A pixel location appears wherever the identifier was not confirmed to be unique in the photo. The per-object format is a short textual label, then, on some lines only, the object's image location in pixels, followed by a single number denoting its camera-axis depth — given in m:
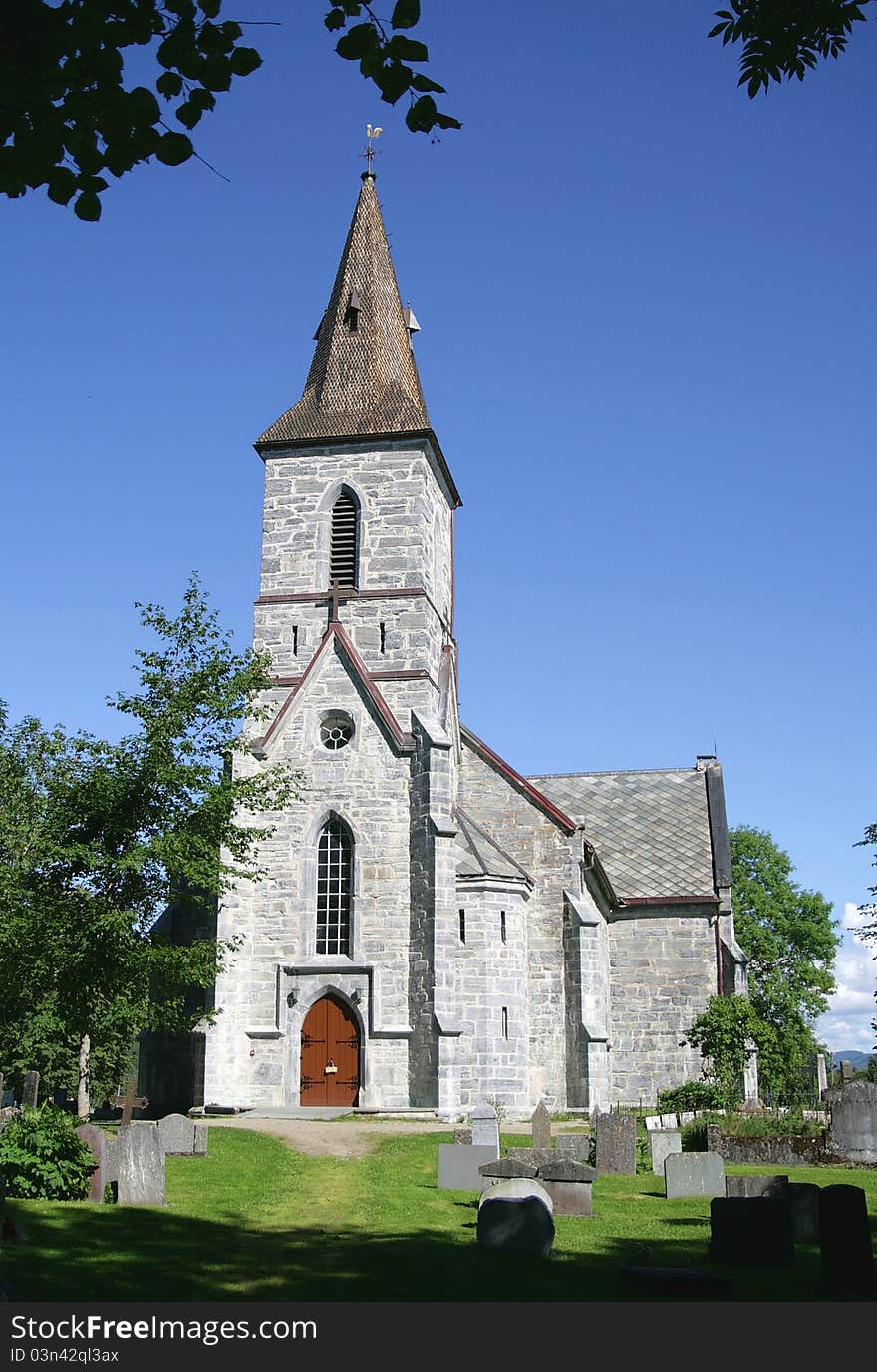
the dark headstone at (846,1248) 9.86
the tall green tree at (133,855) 20.75
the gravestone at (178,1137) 18.34
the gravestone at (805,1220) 12.52
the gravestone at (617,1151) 18.36
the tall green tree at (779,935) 47.78
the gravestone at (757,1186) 13.68
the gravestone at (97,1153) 14.28
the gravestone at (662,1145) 18.41
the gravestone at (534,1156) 17.05
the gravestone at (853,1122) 19.91
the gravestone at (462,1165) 16.16
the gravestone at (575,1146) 19.10
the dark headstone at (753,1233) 11.34
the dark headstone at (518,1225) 11.35
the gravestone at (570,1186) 14.00
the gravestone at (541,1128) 19.92
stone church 26.86
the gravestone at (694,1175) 15.81
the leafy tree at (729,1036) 28.16
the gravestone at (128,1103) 20.78
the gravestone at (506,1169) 14.93
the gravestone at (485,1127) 18.05
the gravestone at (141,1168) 14.27
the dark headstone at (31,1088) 23.72
